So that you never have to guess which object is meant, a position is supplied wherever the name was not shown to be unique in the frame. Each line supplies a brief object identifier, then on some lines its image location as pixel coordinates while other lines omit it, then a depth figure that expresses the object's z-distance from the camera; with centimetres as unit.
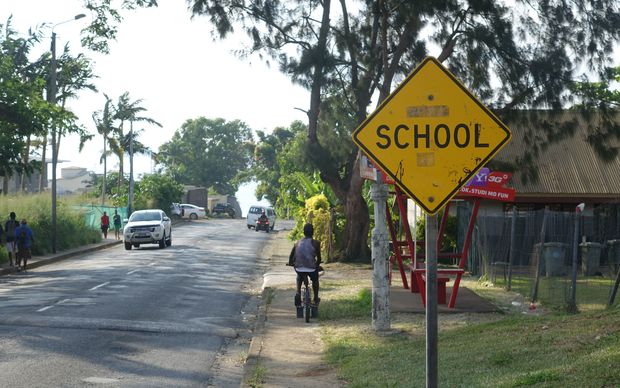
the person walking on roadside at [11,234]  2884
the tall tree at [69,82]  3136
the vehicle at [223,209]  9856
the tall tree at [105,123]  7069
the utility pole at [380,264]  1420
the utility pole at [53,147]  3525
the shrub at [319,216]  3500
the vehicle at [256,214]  6619
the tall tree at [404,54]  2472
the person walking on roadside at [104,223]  5106
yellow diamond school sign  643
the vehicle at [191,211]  8725
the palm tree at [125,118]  7094
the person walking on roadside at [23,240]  2892
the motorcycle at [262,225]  6412
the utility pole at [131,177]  6388
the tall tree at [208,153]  12581
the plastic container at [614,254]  2268
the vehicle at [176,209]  8304
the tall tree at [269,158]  10074
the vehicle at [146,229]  4156
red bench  1620
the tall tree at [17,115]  2948
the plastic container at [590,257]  2553
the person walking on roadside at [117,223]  5375
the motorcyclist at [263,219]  6412
